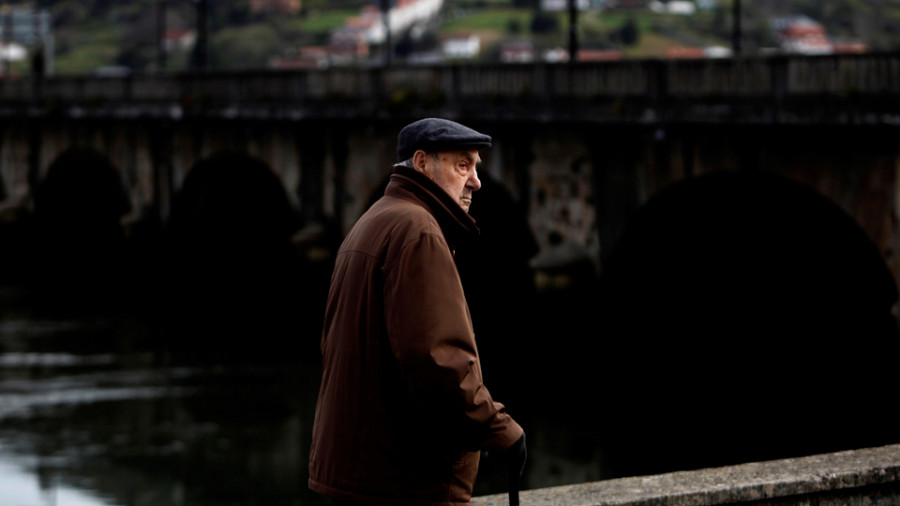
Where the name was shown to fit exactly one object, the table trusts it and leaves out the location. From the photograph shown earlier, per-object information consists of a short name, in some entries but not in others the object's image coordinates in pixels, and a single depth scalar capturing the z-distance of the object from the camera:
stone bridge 16.41
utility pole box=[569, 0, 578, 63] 22.33
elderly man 3.88
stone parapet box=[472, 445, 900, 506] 4.97
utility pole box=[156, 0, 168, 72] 46.56
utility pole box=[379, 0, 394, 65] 28.47
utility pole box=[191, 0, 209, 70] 30.89
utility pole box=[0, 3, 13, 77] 56.97
